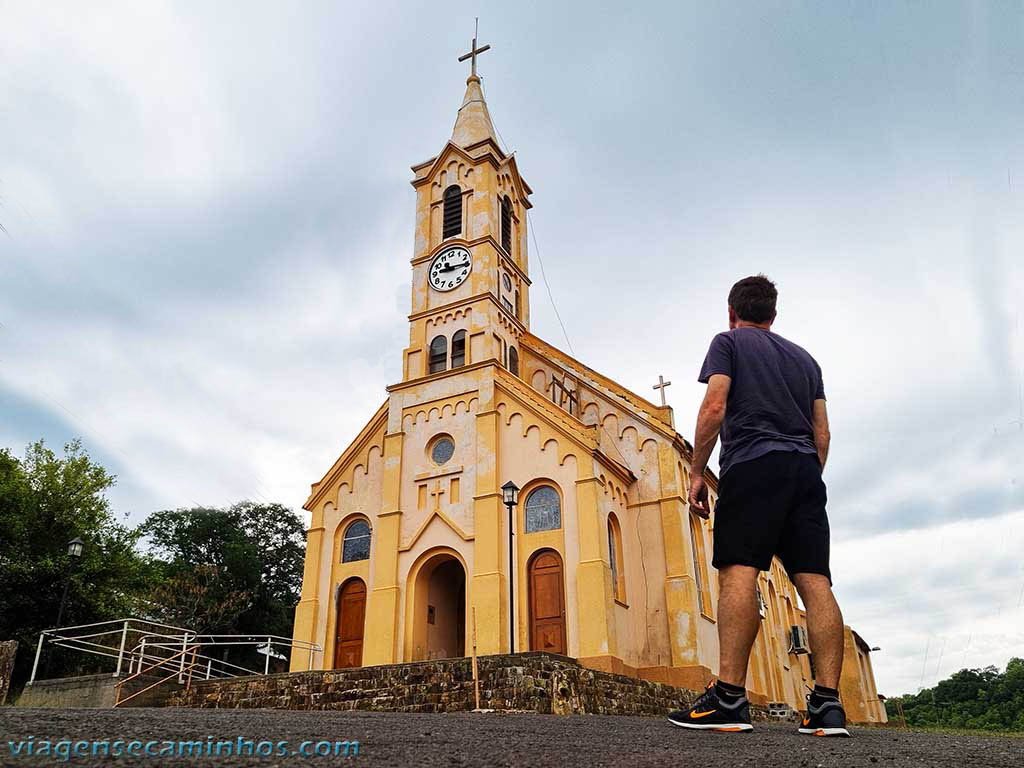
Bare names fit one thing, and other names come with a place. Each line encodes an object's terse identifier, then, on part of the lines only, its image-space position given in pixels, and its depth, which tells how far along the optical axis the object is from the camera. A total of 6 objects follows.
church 20.31
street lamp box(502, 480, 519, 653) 17.59
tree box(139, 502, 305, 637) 38.97
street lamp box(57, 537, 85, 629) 19.94
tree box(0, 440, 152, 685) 26.95
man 4.41
